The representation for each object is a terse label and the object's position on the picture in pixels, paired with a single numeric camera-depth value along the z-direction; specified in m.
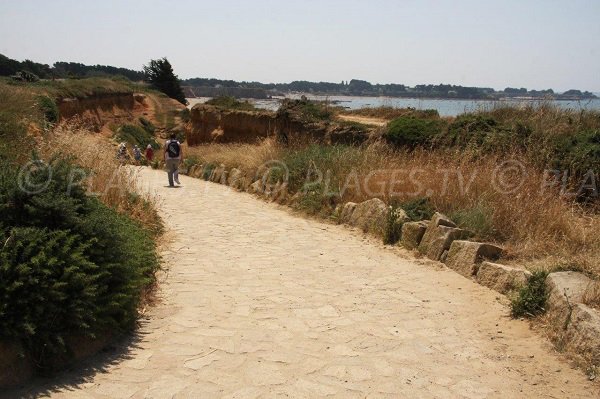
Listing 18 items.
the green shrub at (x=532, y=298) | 5.40
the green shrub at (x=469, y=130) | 11.33
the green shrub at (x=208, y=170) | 18.56
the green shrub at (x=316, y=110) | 18.39
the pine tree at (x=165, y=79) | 65.50
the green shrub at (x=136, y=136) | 40.26
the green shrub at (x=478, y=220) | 7.48
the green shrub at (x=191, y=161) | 20.58
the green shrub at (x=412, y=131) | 12.62
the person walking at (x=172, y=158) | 16.03
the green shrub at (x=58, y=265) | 3.97
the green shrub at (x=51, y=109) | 24.22
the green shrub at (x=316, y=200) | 10.97
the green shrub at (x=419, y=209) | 8.62
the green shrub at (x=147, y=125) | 49.83
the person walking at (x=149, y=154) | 25.52
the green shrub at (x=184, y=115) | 49.12
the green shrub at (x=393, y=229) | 8.55
